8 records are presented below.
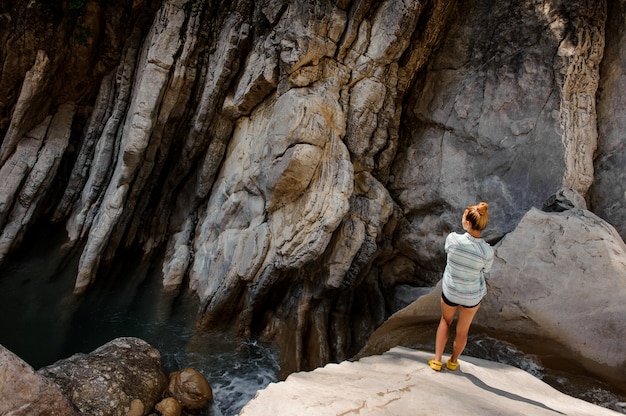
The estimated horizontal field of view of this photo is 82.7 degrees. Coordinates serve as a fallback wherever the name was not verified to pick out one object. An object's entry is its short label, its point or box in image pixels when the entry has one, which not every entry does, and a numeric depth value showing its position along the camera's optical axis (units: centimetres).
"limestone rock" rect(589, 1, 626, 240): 589
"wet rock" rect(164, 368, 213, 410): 538
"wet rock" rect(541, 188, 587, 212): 546
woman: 327
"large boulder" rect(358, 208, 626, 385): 392
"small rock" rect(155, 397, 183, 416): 507
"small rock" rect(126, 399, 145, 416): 482
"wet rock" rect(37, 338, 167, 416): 467
